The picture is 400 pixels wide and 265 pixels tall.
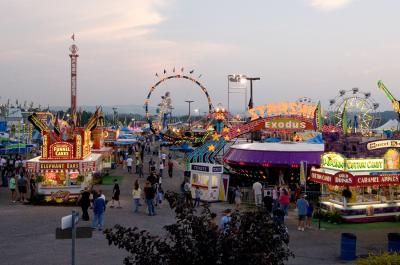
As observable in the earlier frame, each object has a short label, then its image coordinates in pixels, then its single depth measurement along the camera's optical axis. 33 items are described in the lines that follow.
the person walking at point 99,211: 14.98
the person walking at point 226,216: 11.00
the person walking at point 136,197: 18.05
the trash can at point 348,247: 11.89
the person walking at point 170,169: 31.60
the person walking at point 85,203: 16.33
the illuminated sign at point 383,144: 18.88
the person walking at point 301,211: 15.48
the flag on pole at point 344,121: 22.95
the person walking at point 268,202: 17.38
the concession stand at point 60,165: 21.16
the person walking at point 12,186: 20.67
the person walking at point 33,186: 21.62
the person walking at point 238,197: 20.34
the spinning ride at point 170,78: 54.75
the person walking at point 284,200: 17.10
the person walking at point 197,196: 19.91
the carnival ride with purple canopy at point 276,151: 25.09
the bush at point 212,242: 5.59
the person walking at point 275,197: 18.50
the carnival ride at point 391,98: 20.80
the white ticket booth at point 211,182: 21.88
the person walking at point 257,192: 20.58
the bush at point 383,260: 7.86
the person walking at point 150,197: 17.50
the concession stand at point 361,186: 17.75
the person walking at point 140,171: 31.83
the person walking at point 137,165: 33.91
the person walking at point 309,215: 16.03
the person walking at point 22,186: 20.59
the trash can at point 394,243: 11.79
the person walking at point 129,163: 34.31
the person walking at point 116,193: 19.22
